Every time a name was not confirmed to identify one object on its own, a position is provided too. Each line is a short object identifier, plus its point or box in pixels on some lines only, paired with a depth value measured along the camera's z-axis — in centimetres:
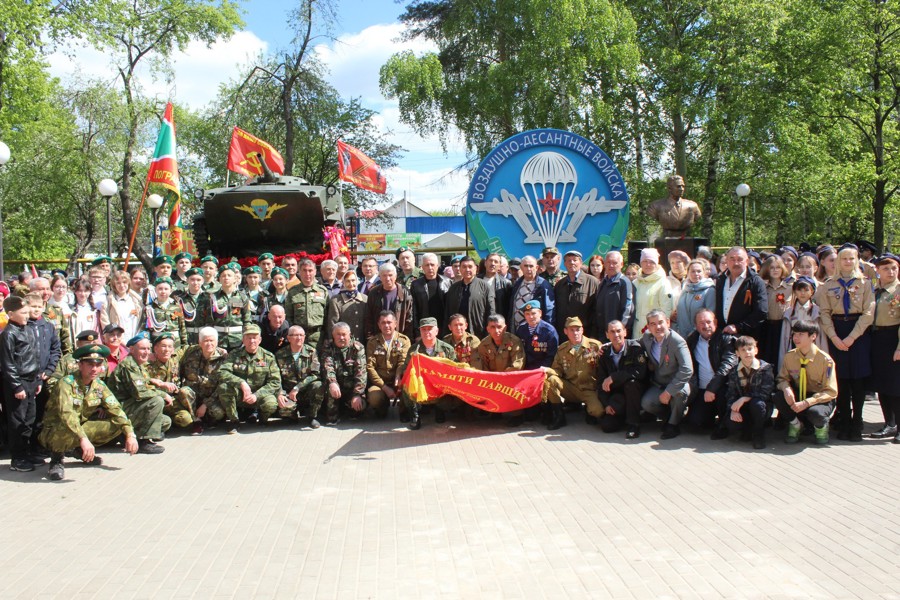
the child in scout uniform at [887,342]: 675
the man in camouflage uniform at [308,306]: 838
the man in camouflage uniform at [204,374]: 755
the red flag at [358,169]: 1571
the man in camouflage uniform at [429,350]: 761
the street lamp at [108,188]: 1795
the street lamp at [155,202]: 2103
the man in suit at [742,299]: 729
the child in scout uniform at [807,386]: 650
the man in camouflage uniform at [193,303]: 829
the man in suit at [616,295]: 797
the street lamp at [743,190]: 2016
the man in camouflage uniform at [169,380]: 739
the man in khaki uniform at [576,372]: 746
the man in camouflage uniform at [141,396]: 685
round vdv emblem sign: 1034
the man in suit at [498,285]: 867
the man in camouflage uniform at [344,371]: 780
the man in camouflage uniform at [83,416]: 608
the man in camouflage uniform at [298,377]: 776
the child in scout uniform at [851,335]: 682
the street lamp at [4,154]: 1245
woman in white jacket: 782
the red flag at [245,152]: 1530
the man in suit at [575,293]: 829
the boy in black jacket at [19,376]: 624
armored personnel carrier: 1335
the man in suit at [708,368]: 689
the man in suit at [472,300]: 838
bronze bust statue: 1073
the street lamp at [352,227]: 1475
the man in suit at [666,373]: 695
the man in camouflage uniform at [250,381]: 752
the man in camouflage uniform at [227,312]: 822
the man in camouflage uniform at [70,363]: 666
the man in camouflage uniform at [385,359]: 794
